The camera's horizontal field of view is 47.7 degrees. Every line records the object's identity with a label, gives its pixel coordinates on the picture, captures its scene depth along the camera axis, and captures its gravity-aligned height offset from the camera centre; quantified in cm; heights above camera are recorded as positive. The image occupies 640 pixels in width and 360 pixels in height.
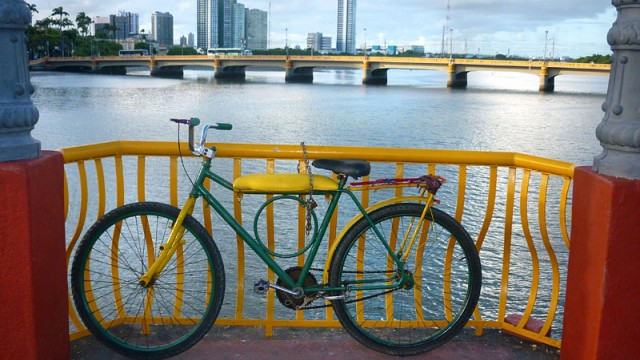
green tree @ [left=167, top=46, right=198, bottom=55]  15575 +8
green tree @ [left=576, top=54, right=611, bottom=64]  11564 +25
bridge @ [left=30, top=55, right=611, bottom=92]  7975 -131
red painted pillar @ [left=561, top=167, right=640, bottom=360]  305 -89
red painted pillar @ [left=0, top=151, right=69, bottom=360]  302 -89
